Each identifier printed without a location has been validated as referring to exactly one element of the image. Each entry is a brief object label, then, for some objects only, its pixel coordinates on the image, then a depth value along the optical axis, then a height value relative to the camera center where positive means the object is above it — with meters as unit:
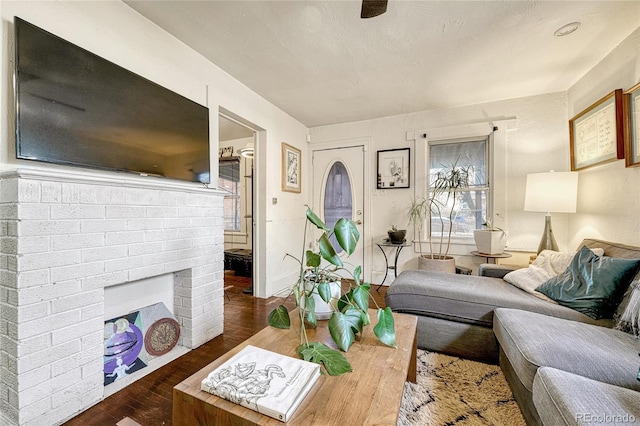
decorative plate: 1.76 -0.87
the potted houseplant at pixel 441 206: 3.19 +0.04
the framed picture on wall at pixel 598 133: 1.94 +0.64
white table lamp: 2.31 +0.13
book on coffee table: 0.75 -0.55
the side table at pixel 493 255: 2.77 -0.49
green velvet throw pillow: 1.42 -0.43
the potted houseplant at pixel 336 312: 1.02 -0.46
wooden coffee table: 0.74 -0.59
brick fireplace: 1.15 -0.29
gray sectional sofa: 0.86 -0.62
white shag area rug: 1.27 -1.02
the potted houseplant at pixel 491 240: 2.79 -0.33
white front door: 3.76 +0.36
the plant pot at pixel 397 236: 3.27 -0.32
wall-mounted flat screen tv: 1.21 +0.56
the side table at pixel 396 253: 3.26 -0.56
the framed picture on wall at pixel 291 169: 3.46 +0.59
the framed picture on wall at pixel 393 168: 3.50 +0.57
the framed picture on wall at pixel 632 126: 1.77 +0.57
